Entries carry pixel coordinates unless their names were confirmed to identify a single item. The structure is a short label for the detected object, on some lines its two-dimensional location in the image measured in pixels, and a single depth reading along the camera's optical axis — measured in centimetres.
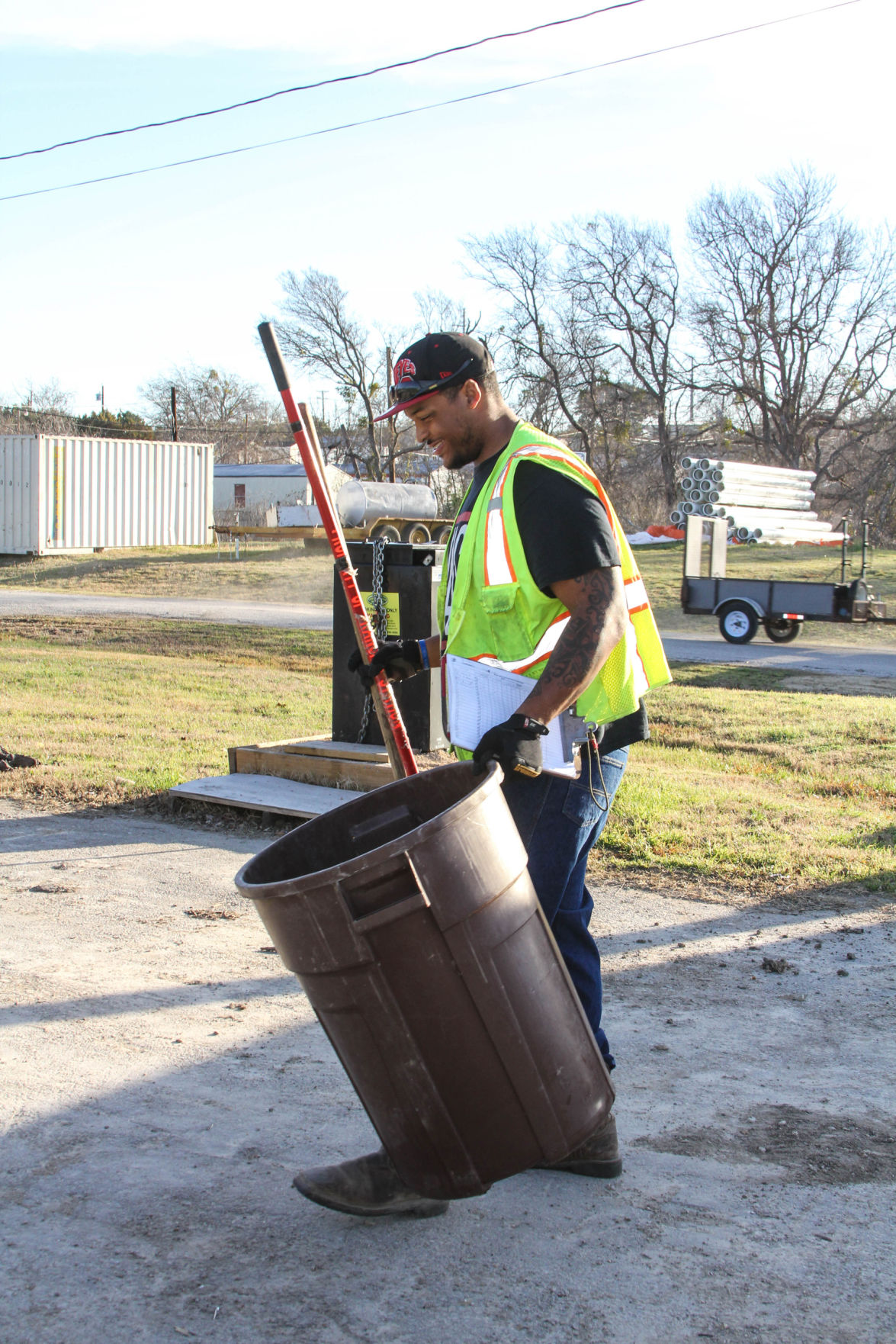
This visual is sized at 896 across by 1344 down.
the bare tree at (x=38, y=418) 6869
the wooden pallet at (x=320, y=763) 647
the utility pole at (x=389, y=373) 4611
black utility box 691
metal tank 2648
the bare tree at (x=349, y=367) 5072
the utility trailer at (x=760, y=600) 1733
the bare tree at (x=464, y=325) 4744
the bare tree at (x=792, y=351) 4191
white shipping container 3164
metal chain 694
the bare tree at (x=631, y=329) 4631
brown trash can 232
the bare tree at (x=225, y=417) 7231
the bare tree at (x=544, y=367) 4728
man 267
